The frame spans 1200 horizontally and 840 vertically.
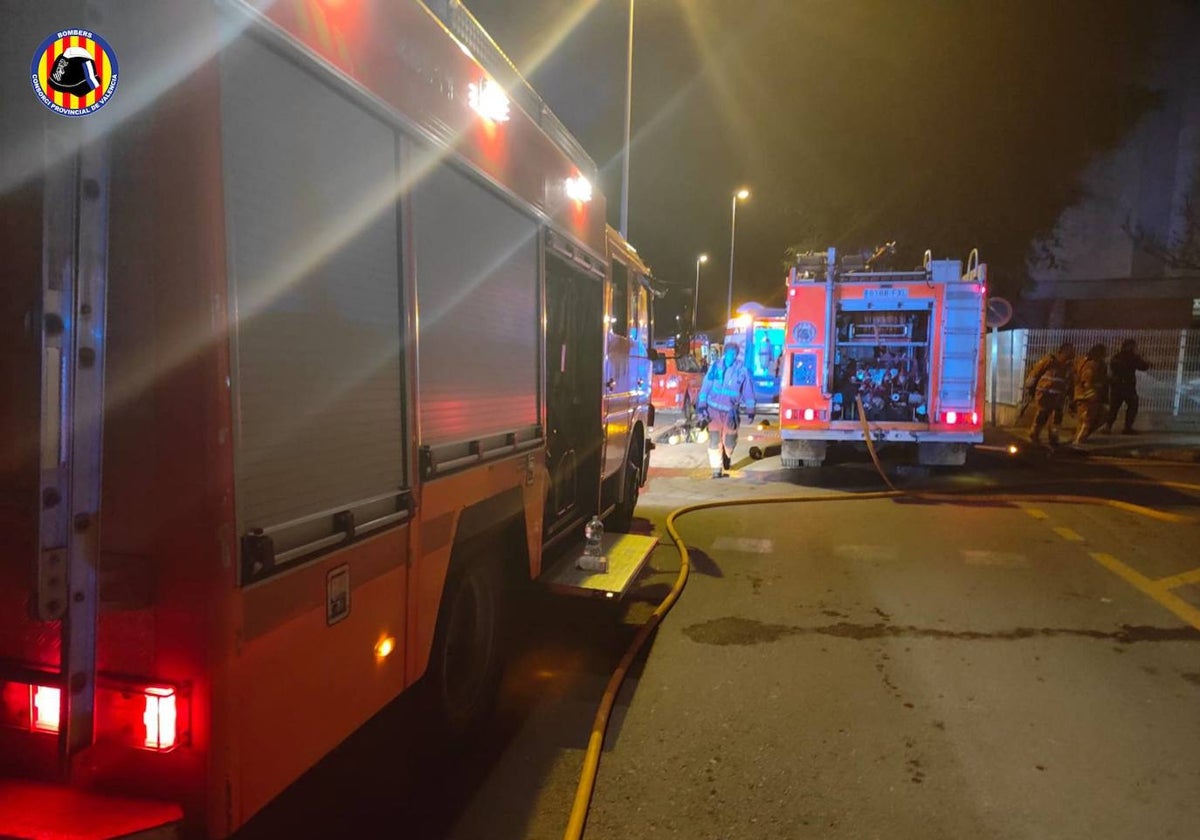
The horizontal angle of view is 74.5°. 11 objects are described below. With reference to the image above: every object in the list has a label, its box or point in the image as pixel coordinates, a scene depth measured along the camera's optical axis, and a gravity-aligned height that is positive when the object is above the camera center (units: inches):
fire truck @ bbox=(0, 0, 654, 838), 65.7 -4.0
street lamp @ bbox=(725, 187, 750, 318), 1162.0 +272.8
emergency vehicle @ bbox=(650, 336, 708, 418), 799.0 -19.1
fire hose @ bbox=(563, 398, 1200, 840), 119.7 -60.0
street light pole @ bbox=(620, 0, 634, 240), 550.6 +145.8
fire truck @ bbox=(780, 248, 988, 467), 403.9 +8.5
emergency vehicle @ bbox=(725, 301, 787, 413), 813.7 +28.1
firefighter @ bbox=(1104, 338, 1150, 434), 601.9 +0.0
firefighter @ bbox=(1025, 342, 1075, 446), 535.2 -4.9
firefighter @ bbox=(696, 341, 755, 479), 418.6 -16.6
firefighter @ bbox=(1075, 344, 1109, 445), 531.5 -7.3
